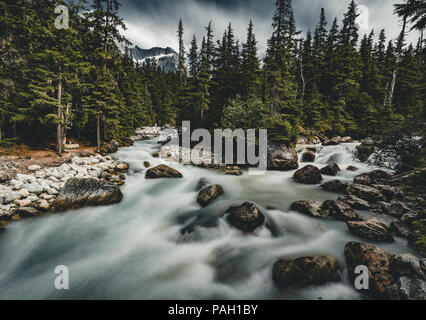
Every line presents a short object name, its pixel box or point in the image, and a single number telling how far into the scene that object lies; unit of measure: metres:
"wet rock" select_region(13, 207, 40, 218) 6.71
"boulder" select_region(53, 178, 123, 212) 7.56
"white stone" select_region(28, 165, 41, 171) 9.51
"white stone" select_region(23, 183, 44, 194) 7.62
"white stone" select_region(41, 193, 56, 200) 7.59
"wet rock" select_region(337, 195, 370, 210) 7.43
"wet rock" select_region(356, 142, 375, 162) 13.08
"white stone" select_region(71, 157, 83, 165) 11.45
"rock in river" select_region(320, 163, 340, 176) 12.26
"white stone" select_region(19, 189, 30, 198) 7.27
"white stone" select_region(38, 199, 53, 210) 7.17
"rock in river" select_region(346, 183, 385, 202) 8.05
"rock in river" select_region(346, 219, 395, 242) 5.50
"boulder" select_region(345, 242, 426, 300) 3.46
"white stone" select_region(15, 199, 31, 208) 6.93
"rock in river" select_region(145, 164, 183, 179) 11.78
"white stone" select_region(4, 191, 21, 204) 6.93
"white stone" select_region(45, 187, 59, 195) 7.85
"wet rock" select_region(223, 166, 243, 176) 13.20
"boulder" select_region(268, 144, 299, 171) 13.98
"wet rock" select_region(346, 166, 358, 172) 12.60
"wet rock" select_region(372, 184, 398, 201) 8.16
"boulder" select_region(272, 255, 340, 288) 4.18
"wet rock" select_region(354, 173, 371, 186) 9.69
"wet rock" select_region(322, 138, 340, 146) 19.80
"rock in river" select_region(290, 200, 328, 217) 7.12
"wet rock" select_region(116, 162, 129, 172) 12.27
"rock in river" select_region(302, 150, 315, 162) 15.97
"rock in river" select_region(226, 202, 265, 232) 6.40
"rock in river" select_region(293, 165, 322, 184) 11.03
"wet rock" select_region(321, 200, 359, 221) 6.73
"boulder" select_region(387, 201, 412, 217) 6.76
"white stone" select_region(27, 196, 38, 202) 7.30
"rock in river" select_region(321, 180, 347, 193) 9.74
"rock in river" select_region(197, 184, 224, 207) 8.56
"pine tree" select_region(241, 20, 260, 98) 19.64
